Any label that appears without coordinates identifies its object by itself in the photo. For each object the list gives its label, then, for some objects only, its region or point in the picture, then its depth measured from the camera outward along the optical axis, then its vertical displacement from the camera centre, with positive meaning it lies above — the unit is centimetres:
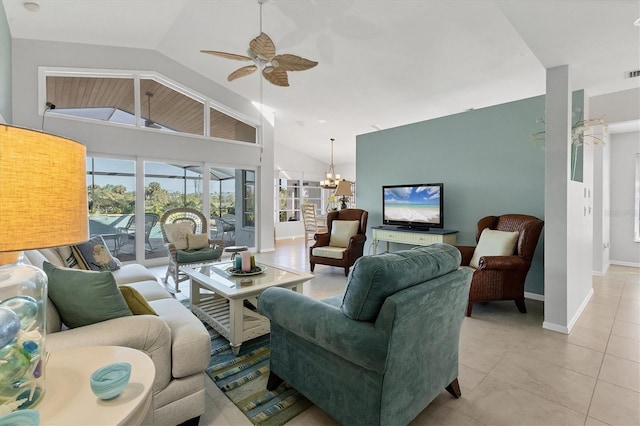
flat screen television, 447 +9
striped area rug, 170 -113
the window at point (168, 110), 536 +191
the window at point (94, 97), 459 +183
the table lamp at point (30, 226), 66 -4
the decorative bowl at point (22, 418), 71 -50
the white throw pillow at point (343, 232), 501 -35
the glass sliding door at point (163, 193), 551 +35
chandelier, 866 +81
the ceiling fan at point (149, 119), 536 +165
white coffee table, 235 -73
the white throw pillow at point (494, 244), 329 -38
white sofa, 133 -68
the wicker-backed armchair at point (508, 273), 306 -64
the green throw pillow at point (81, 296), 141 -40
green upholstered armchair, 132 -61
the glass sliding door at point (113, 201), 497 +16
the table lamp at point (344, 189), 592 +43
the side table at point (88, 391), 80 -54
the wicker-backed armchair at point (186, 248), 400 -53
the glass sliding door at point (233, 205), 635 +12
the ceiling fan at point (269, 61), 282 +155
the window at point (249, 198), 681 +29
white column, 275 +18
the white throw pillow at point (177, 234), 421 -33
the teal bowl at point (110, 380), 85 -50
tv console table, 427 -37
